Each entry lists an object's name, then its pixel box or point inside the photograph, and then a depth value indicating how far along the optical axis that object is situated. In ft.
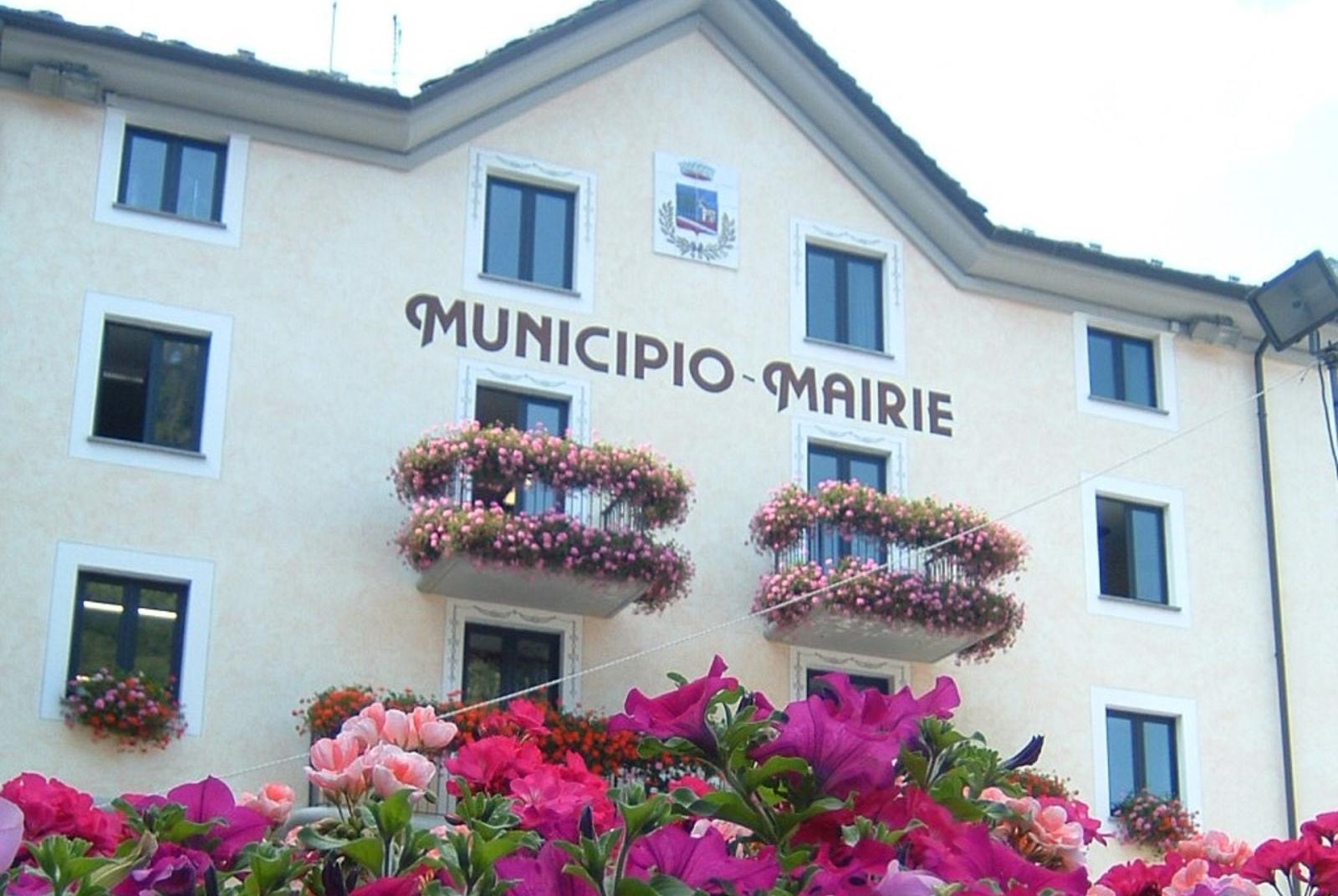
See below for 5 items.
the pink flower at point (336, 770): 13.15
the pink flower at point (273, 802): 14.06
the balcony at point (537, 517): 62.49
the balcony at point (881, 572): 67.77
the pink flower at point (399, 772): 13.07
